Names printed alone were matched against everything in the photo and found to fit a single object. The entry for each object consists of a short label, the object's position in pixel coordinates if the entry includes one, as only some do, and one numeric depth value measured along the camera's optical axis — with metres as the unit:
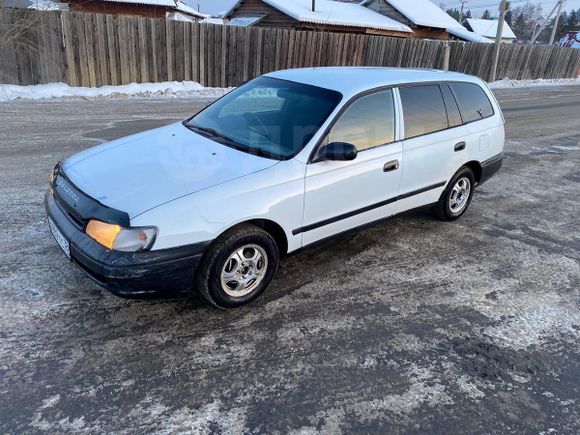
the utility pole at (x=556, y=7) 41.69
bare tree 11.48
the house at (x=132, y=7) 23.73
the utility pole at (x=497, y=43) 21.52
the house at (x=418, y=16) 32.56
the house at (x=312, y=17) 25.28
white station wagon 2.87
